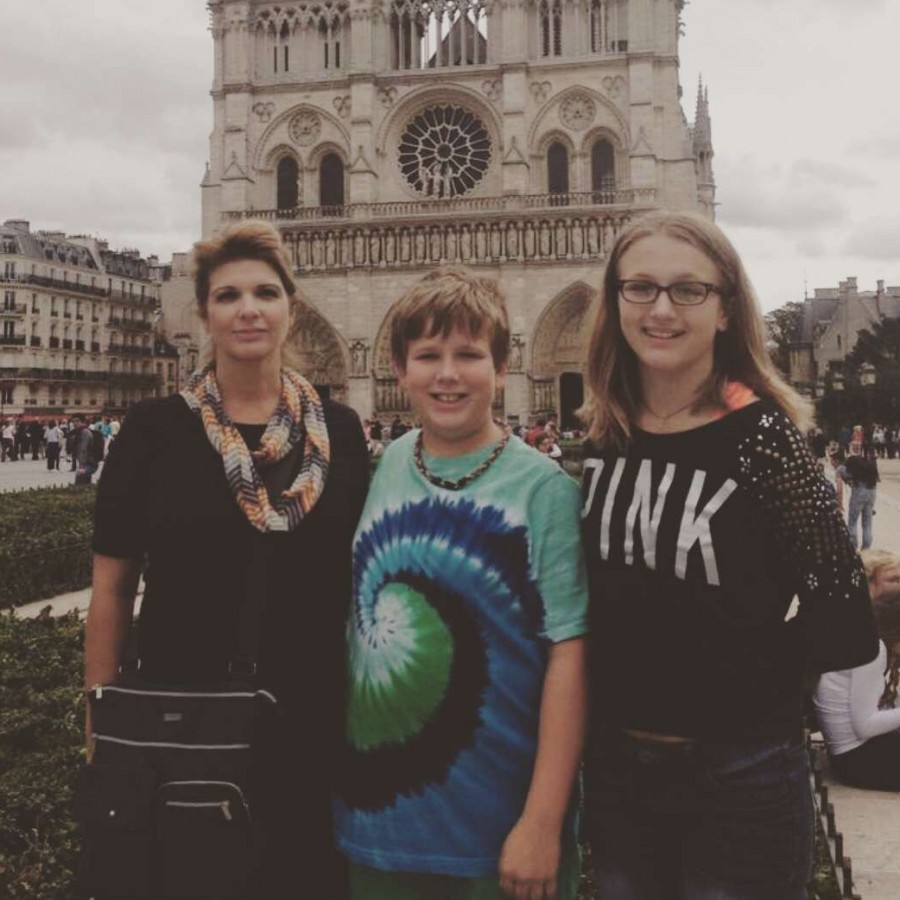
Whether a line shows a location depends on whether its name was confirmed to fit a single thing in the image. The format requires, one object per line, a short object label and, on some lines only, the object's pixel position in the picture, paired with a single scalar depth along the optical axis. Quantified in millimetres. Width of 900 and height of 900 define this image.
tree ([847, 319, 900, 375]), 32438
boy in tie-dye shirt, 2139
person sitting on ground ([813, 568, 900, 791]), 4223
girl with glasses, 2041
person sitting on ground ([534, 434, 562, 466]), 15521
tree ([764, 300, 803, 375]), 53478
